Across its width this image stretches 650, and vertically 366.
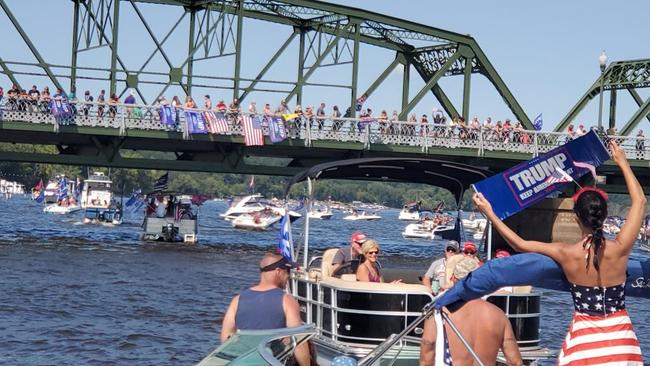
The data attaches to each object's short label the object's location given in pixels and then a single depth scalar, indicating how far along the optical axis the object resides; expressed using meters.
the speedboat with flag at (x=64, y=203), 89.44
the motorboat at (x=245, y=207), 101.91
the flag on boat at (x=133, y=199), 70.94
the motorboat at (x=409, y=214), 140.12
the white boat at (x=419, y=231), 82.74
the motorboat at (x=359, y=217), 142.75
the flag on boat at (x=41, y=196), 101.31
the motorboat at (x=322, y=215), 134.44
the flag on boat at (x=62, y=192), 92.88
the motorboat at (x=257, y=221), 80.14
